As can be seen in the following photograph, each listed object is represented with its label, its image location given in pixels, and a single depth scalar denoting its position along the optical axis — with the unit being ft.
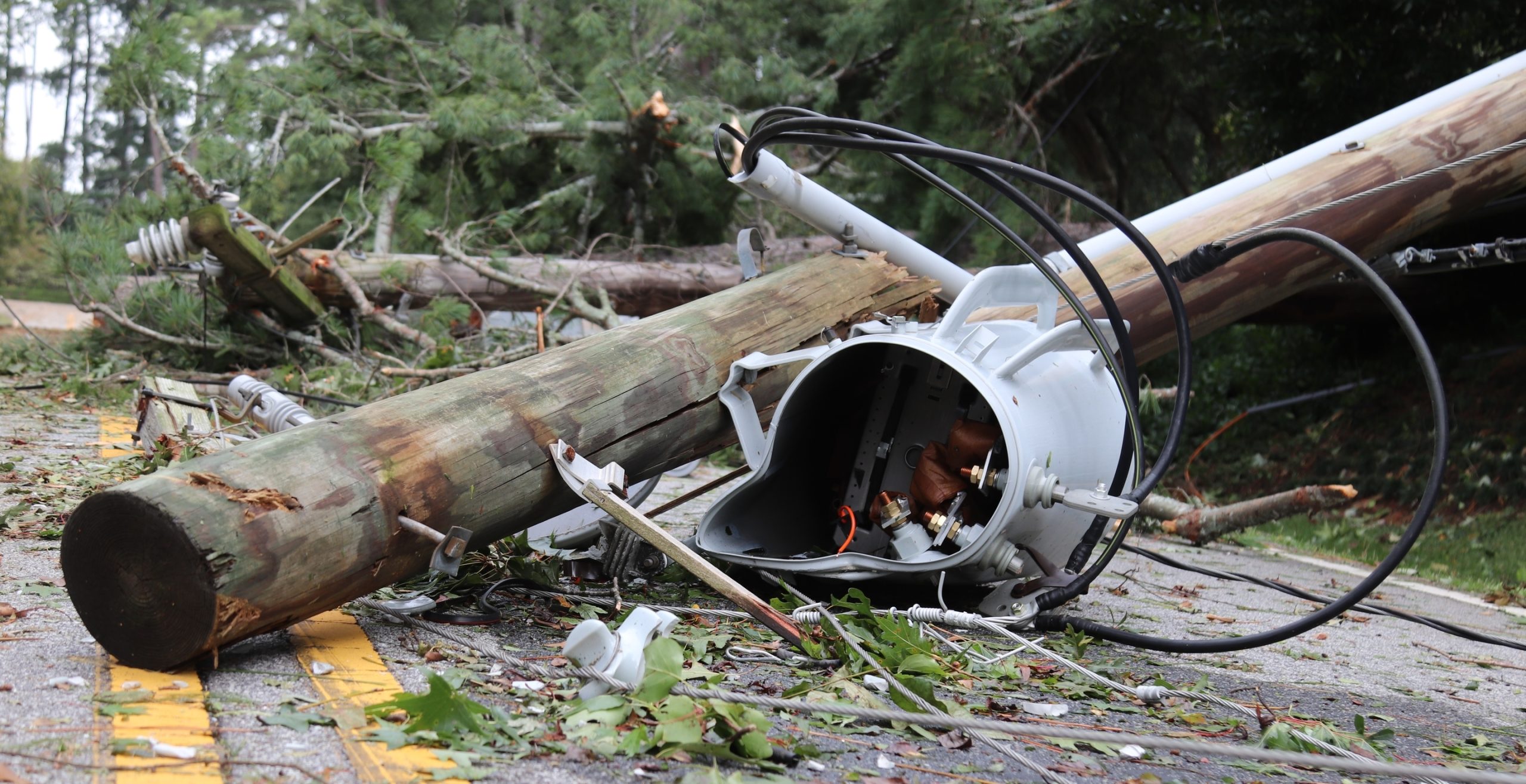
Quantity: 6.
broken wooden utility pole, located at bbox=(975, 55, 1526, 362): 14.06
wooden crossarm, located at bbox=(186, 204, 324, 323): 19.02
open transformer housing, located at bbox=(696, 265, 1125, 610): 9.38
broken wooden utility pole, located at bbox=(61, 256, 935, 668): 6.78
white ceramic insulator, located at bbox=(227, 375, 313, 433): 11.23
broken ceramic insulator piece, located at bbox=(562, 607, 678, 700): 6.39
